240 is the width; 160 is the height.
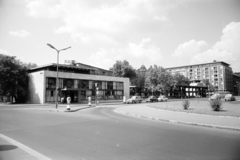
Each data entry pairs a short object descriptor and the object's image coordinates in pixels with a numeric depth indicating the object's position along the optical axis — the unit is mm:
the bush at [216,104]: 17172
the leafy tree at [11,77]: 36938
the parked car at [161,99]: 49934
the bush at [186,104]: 19938
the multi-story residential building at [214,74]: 112562
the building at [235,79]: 117250
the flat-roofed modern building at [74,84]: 39188
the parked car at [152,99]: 45669
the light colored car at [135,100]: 39803
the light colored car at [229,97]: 41659
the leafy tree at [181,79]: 98675
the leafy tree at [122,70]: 76481
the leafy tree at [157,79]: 75875
